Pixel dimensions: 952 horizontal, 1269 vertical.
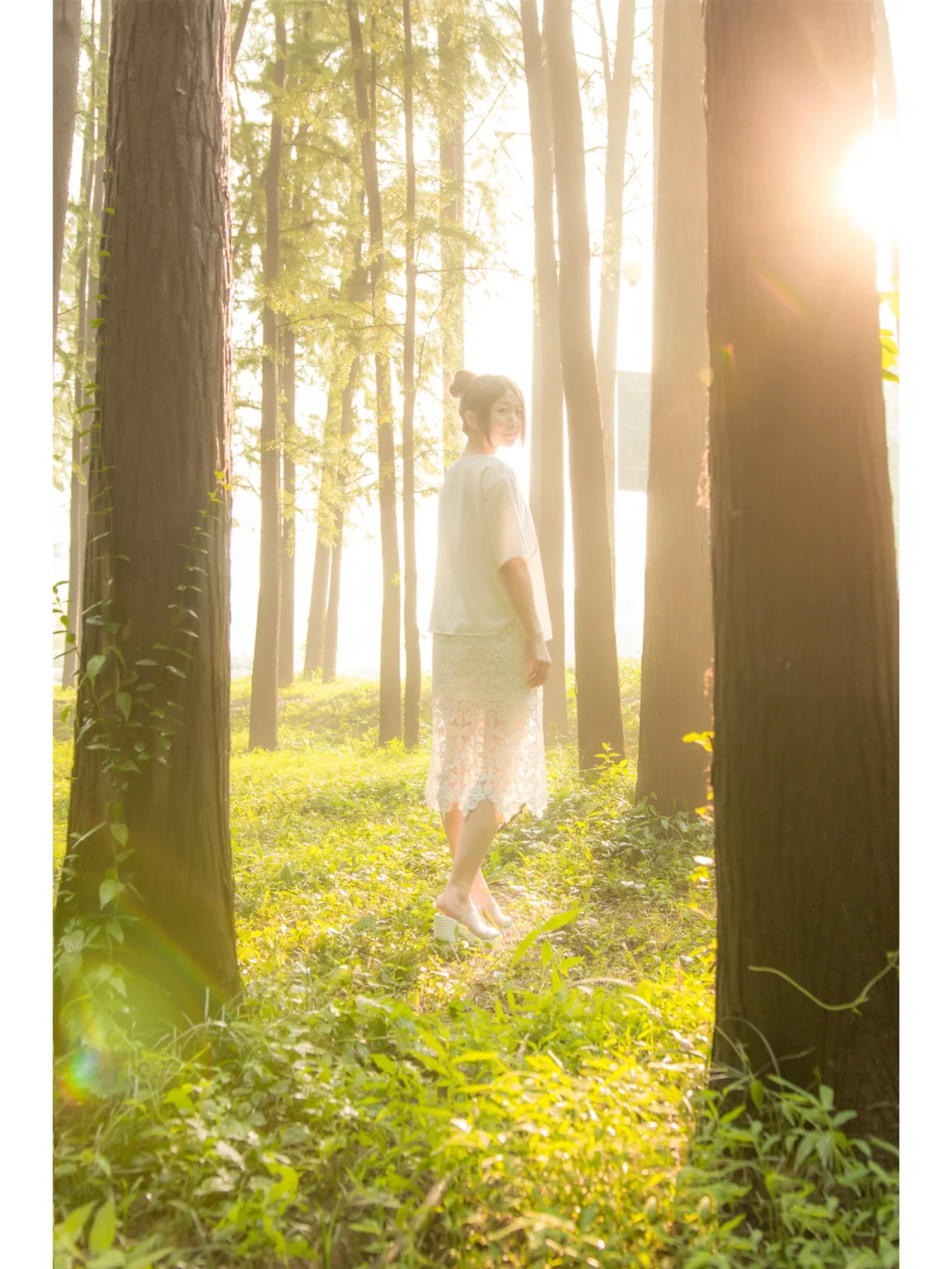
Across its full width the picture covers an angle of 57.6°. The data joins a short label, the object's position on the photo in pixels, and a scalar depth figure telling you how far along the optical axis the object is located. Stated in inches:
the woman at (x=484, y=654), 145.1
